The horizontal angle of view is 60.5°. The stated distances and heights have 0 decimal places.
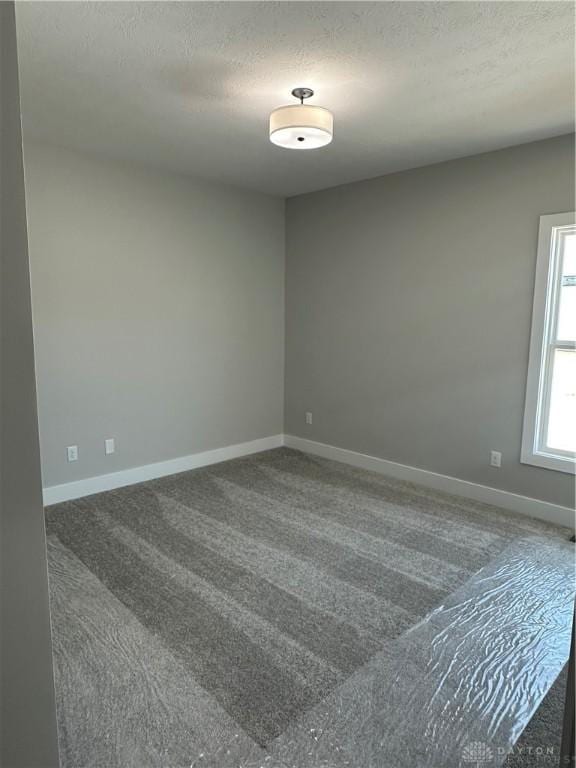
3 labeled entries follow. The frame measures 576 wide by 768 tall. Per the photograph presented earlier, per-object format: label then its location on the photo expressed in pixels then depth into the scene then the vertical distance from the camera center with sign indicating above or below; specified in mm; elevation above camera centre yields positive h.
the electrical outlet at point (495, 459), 3682 -992
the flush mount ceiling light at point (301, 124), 2375 +964
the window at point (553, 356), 3307 -204
